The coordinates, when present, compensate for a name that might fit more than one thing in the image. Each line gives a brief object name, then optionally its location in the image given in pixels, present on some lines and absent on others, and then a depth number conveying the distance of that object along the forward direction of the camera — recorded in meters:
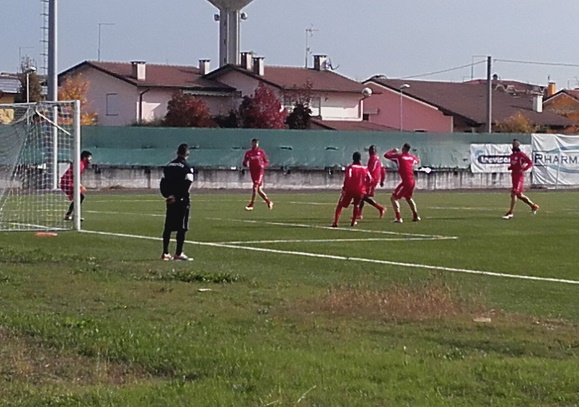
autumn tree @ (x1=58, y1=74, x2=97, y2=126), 72.62
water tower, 90.56
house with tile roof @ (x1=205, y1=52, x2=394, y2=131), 77.88
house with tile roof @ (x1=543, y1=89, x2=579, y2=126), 97.81
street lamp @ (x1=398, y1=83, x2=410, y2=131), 88.12
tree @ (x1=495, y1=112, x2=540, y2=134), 79.88
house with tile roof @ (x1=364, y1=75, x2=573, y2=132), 87.00
